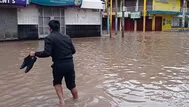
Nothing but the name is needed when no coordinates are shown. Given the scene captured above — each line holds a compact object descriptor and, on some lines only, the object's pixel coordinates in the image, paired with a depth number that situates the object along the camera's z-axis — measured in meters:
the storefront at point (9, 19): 13.66
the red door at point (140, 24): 31.29
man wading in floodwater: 3.52
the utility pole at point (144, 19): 29.91
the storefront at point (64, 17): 14.69
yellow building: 30.51
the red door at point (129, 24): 31.91
